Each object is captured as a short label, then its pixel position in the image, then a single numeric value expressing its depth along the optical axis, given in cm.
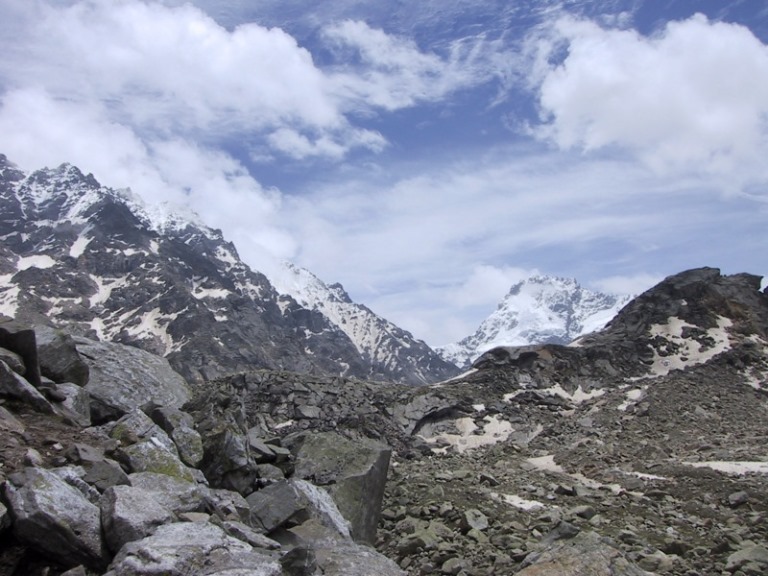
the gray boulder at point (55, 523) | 910
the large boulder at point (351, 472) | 1744
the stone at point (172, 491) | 1089
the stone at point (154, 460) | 1279
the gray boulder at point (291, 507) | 1344
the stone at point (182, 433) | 1477
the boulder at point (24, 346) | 1434
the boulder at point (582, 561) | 1118
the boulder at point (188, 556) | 852
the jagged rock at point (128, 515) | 949
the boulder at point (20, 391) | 1330
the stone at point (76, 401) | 1442
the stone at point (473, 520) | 1814
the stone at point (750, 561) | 1465
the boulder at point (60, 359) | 1585
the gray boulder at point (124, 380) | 1641
